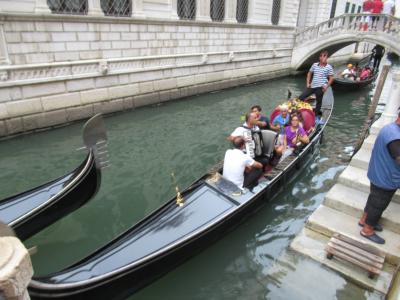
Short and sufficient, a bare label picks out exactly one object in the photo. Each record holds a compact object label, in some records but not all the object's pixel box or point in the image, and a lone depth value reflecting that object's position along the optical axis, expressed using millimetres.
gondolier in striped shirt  5219
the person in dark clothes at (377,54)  10902
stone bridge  9445
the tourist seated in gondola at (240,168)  2758
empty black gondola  2414
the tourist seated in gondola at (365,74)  8930
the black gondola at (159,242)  1787
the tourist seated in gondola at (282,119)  4078
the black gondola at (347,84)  8406
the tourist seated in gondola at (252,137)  3045
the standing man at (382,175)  2096
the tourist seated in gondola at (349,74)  8953
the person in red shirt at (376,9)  9672
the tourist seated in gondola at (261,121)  3324
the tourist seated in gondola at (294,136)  3743
